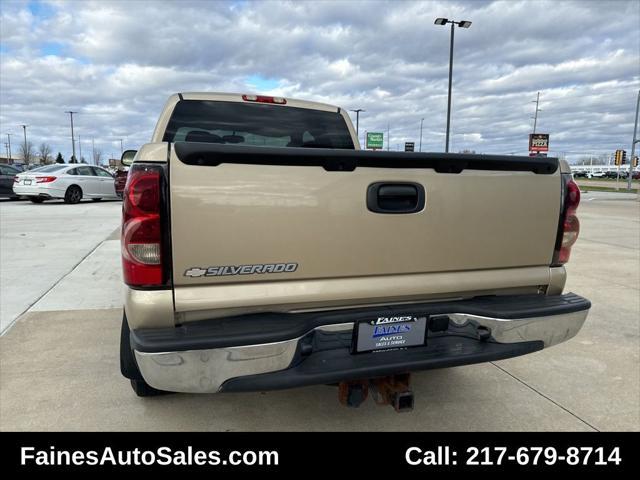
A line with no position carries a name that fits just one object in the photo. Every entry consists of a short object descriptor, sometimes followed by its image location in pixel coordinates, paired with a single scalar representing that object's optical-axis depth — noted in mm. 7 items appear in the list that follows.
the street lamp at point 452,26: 22203
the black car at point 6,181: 18062
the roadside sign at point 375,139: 86438
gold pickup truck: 1963
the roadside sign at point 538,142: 43656
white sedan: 16141
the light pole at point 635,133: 36281
